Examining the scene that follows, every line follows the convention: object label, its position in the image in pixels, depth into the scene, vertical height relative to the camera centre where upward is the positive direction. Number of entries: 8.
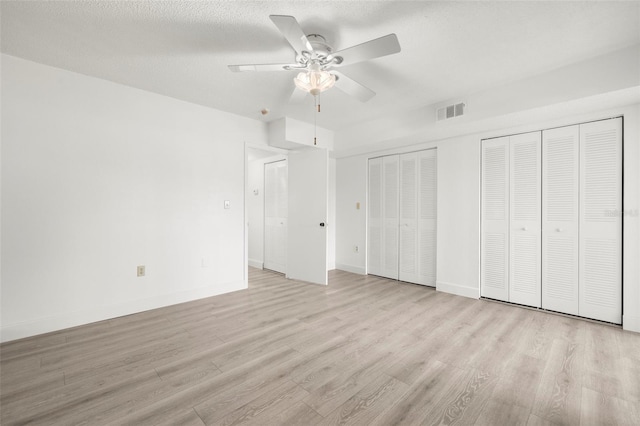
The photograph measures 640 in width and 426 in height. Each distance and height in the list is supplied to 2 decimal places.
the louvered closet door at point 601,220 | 2.84 -0.07
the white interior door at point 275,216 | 5.30 -0.07
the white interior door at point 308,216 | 4.40 -0.06
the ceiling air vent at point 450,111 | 3.31 +1.27
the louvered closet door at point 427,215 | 4.24 -0.03
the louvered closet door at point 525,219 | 3.32 -0.07
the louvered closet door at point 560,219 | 3.08 -0.06
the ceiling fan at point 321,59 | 1.82 +1.15
